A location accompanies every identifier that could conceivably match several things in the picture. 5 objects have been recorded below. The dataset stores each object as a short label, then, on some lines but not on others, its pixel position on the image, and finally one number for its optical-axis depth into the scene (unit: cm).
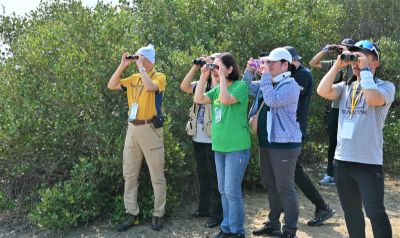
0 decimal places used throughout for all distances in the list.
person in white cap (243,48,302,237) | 434
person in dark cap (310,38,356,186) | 575
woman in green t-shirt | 455
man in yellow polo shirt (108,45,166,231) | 499
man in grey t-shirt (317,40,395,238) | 365
